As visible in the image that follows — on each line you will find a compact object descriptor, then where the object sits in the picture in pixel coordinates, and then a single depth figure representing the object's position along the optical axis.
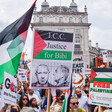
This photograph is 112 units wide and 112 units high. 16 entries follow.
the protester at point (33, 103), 4.92
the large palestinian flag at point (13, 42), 3.46
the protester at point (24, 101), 4.91
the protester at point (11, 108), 4.05
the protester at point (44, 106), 5.46
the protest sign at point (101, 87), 4.02
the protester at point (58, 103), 4.36
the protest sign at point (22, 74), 10.30
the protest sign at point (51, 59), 3.57
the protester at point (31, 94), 6.41
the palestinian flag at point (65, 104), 3.40
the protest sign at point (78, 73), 7.70
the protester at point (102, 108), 4.10
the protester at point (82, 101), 5.37
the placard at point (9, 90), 3.33
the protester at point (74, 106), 4.12
